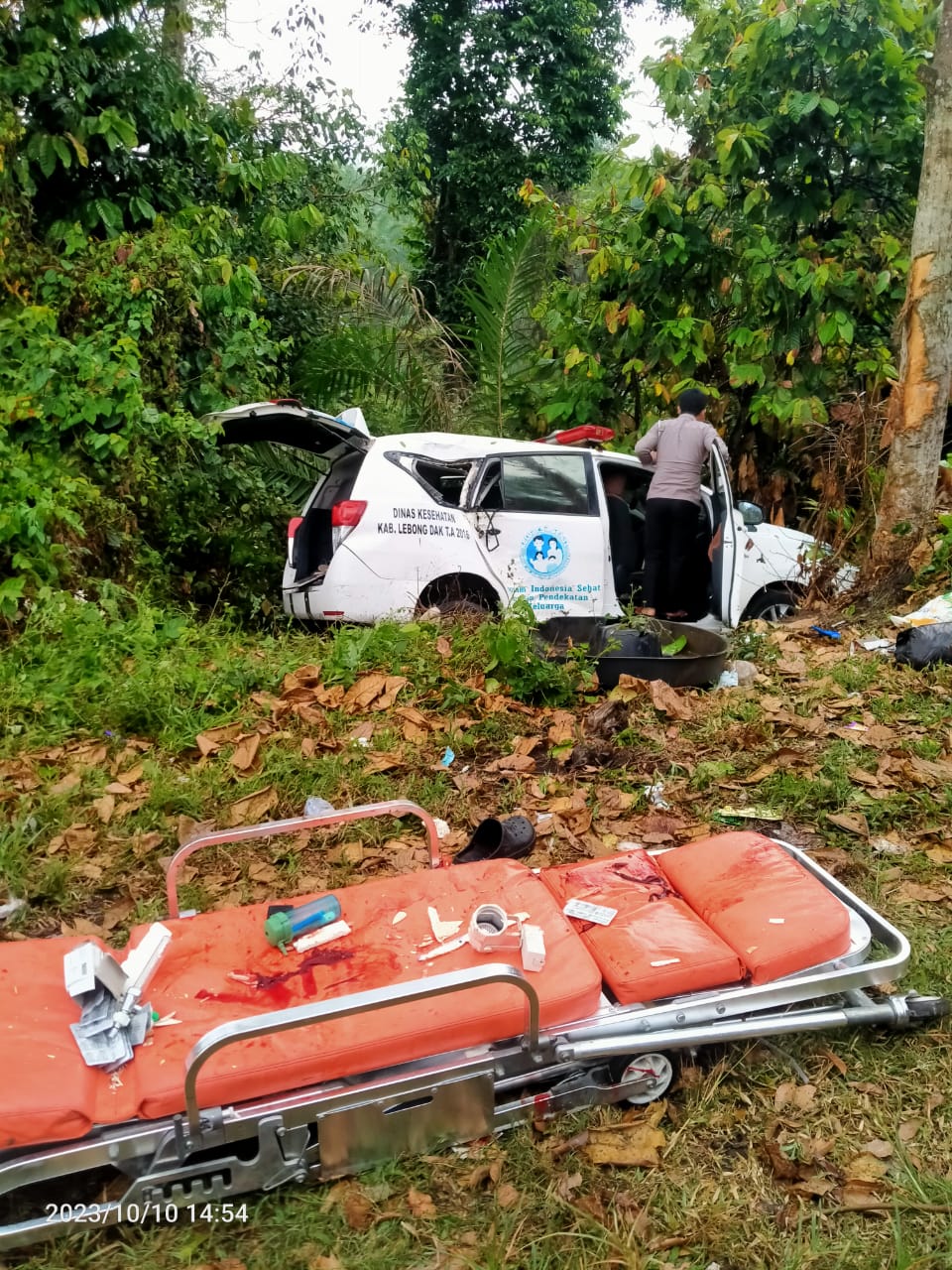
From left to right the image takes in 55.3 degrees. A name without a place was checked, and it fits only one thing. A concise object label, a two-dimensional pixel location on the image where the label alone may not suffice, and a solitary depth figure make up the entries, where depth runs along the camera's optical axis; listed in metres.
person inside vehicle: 6.72
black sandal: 3.58
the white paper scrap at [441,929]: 2.63
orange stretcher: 2.07
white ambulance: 5.88
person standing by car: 6.31
